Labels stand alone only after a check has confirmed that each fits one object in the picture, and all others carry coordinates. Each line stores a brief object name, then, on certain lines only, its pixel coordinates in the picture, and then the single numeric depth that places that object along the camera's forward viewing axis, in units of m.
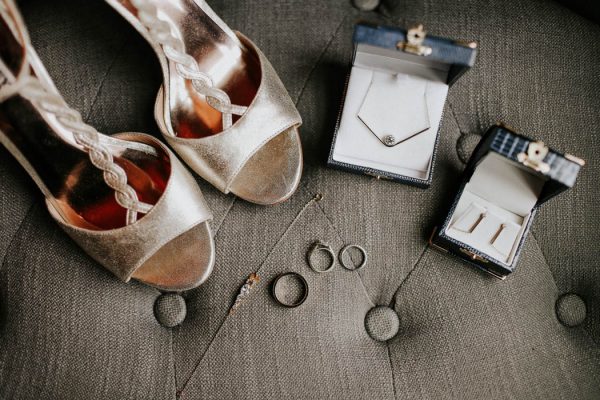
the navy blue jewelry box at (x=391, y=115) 0.77
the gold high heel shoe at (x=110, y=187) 0.66
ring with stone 0.75
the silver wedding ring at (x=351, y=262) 0.76
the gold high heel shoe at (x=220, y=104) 0.72
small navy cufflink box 0.70
